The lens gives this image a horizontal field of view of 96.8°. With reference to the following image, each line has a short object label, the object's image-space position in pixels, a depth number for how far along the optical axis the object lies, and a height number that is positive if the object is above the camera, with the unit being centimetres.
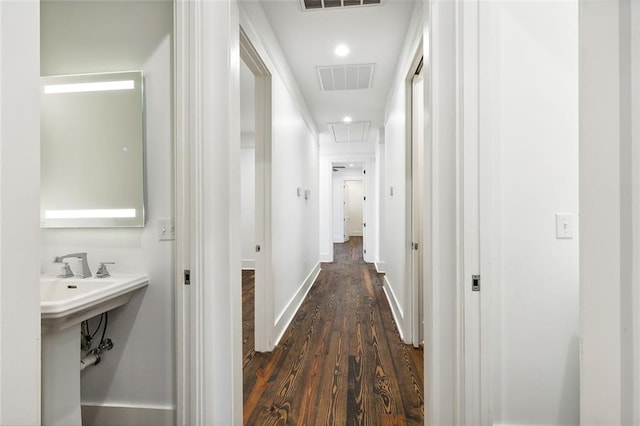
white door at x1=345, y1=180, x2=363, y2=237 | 1120 +18
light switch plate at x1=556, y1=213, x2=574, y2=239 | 129 -6
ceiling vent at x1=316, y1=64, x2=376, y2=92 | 284 +145
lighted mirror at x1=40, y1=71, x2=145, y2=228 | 146 +33
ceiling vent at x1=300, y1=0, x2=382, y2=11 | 192 +143
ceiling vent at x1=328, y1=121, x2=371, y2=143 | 469 +146
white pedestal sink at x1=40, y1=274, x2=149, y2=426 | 112 -56
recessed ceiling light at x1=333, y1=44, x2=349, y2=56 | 246 +144
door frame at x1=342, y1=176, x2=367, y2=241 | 966 +113
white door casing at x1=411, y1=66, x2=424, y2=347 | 251 +0
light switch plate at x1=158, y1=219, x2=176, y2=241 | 143 -8
